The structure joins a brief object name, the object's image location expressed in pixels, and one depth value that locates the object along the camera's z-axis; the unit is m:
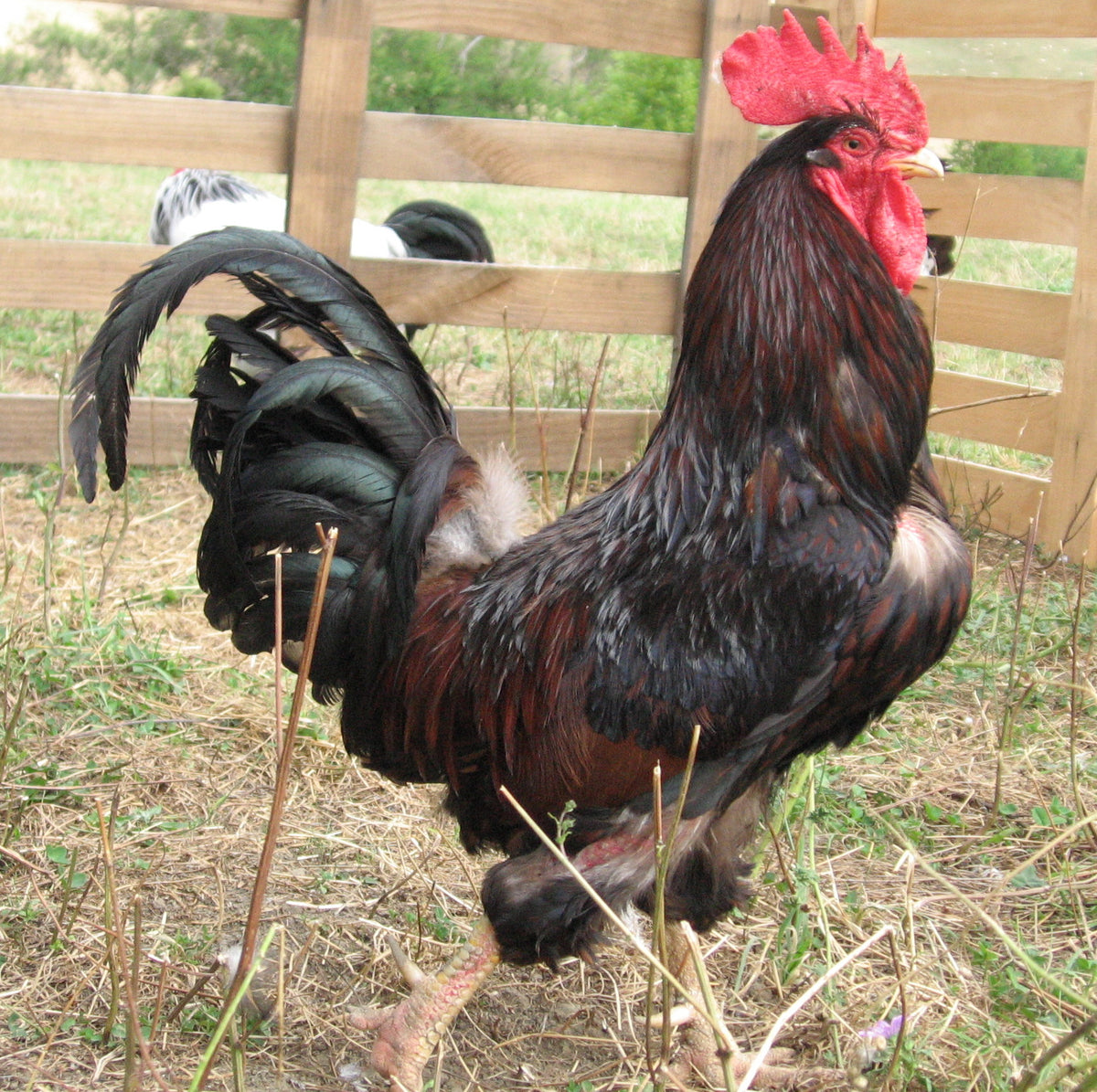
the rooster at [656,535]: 2.08
